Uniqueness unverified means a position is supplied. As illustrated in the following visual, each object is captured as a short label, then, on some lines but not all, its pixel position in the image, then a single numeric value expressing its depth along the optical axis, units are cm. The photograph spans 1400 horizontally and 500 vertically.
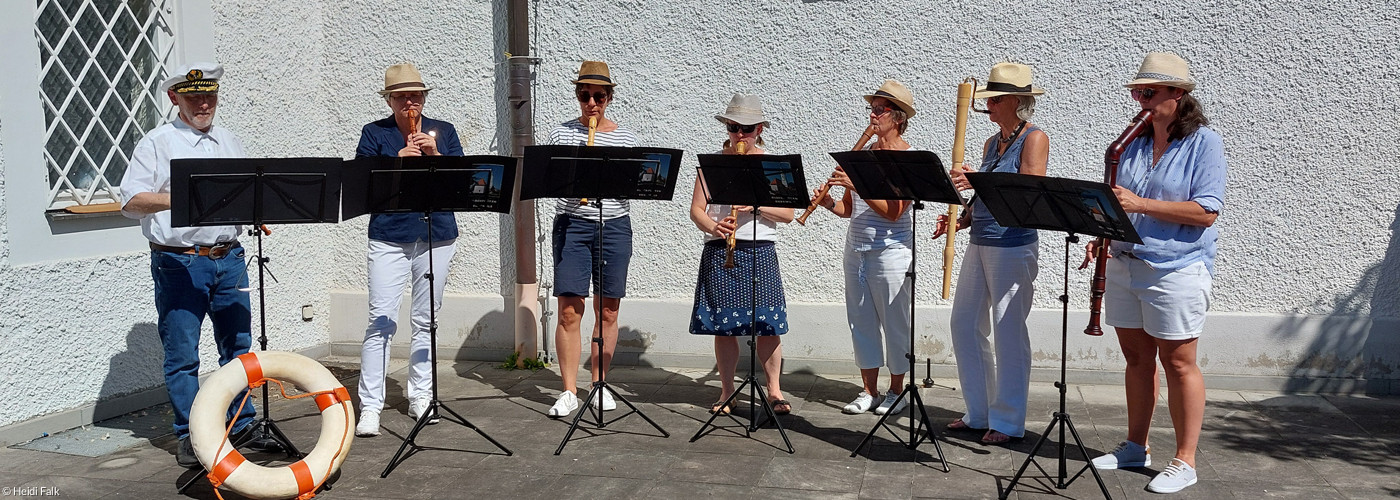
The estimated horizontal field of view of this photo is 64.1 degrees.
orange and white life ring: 454
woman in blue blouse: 454
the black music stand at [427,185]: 498
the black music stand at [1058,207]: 411
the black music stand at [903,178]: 469
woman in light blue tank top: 520
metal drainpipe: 732
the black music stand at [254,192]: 454
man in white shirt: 493
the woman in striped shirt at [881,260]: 571
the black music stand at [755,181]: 519
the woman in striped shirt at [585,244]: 594
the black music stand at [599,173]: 527
